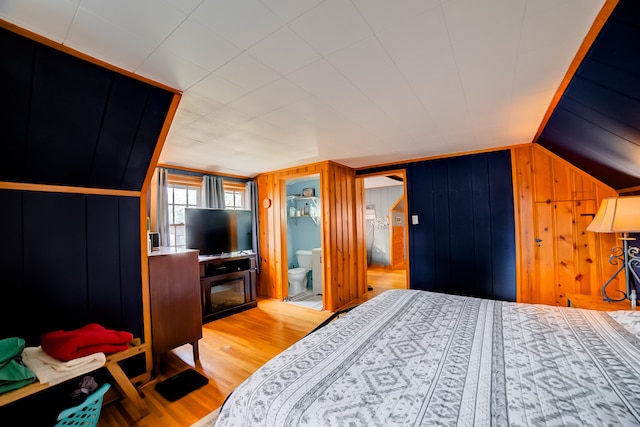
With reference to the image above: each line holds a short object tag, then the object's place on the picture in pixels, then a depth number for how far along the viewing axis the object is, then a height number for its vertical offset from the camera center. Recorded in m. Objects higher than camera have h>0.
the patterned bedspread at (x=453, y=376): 0.86 -0.69
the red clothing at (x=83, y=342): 1.51 -0.75
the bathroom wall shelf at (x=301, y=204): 5.41 +0.28
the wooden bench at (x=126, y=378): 1.70 -1.08
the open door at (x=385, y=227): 6.86 -0.38
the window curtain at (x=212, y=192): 4.06 +0.45
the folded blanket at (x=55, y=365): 1.38 -0.81
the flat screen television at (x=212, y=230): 3.62 -0.16
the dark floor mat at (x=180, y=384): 2.01 -1.39
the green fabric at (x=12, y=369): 1.28 -0.76
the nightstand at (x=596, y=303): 2.03 -0.82
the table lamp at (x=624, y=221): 1.92 -0.12
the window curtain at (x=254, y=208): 4.59 +0.18
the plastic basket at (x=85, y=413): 1.41 -1.11
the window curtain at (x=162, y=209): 3.52 +0.17
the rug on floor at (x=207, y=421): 1.70 -1.38
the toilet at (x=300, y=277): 4.71 -1.14
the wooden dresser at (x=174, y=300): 2.29 -0.76
